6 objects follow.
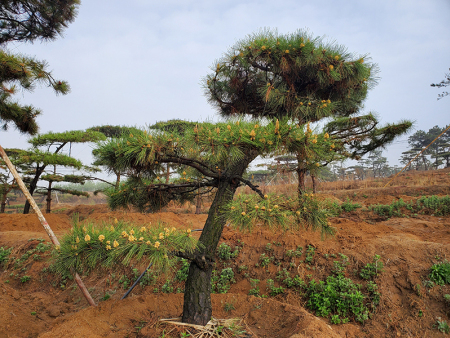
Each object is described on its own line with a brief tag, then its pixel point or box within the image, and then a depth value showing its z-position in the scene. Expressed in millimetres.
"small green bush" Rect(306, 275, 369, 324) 2734
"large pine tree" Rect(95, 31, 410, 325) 1857
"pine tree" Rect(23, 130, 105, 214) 7793
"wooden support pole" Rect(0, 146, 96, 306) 2423
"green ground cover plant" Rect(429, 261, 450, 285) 2814
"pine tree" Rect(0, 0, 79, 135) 3918
